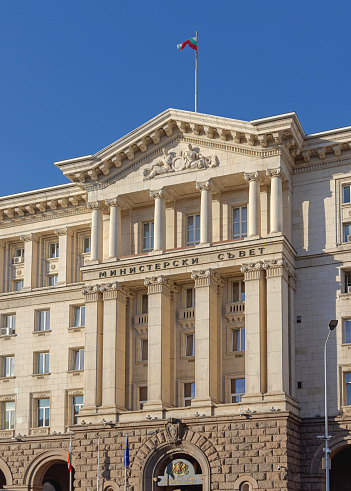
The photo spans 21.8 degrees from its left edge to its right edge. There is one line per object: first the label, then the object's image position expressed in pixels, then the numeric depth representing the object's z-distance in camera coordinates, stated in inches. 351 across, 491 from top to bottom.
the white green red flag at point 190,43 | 2438.5
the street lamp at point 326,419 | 1867.6
